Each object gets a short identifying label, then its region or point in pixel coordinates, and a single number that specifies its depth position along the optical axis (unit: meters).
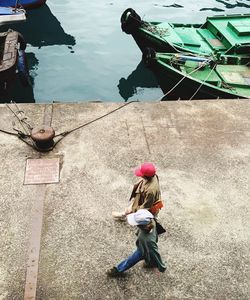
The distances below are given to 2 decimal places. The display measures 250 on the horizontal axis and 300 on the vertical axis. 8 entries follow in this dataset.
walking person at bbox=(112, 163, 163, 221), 4.68
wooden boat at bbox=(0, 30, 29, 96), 9.76
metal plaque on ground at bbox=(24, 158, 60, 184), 6.59
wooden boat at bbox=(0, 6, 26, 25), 13.65
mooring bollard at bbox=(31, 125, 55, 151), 6.85
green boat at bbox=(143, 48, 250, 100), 10.77
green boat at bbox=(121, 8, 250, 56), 12.52
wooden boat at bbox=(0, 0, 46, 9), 15.62
